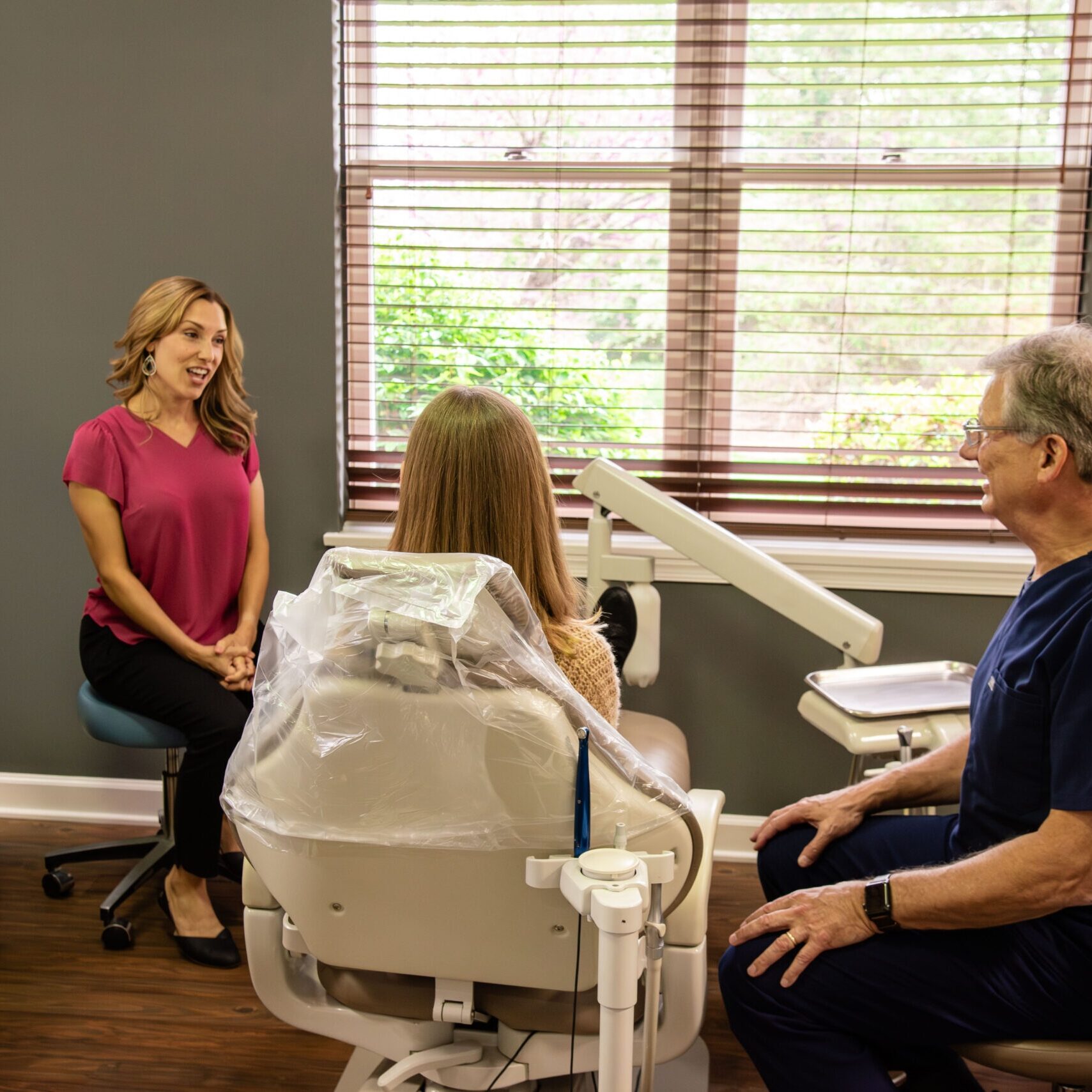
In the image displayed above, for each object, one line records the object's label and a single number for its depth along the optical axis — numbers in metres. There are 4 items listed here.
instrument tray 1.81
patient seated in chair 1.28
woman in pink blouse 2.14
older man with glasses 1.21
